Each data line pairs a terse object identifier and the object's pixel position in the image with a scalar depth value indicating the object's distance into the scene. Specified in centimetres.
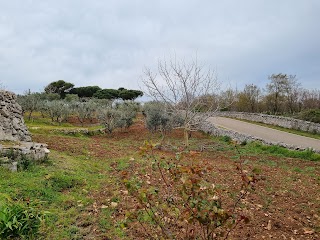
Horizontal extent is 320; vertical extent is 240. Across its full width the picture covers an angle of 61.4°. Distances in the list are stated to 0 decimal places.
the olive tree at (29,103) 2225
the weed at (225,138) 1659
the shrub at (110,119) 1878
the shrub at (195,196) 216
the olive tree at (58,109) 2166
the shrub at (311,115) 2299
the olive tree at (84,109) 2317
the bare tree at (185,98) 1088
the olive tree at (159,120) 1845
